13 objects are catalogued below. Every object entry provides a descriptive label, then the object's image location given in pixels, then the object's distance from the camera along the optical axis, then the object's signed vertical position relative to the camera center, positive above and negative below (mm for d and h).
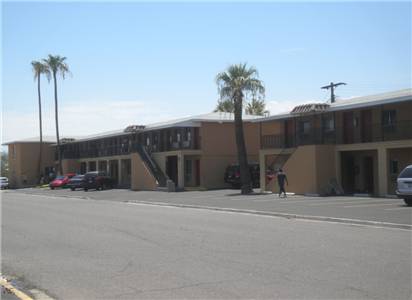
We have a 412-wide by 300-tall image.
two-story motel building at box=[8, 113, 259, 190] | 44469 +1271
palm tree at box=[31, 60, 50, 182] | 67500 +12065
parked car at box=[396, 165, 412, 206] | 21438 -905
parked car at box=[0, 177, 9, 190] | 69125 -1831
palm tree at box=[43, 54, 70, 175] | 66400 +12240
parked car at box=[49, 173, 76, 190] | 57234 -1457
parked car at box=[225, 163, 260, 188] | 41656 -767
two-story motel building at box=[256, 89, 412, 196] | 29469 +937
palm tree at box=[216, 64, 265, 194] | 35375 +4968
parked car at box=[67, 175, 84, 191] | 50375 -1320
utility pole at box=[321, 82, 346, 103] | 59516 +8228
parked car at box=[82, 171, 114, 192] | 47781 -1180
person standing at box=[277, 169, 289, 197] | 30344 -877
